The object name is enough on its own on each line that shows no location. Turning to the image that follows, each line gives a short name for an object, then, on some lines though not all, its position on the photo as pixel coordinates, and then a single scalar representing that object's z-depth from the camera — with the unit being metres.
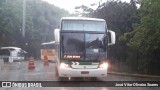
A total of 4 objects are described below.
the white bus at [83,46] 18.41
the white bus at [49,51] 44.94
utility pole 62.25
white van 50.07
